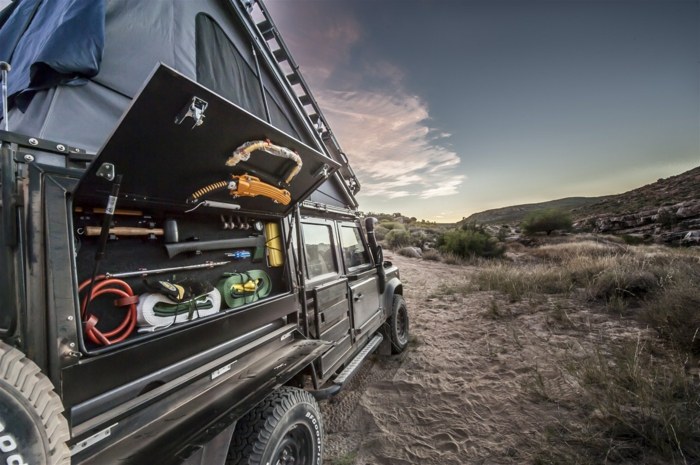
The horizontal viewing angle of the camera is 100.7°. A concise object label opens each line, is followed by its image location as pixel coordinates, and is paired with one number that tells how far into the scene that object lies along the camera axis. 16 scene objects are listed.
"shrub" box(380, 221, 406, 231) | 24.27
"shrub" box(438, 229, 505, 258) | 13.82
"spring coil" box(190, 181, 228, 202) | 1.67
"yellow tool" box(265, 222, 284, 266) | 2.38
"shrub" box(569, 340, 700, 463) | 2.09
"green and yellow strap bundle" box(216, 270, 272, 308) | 2.00
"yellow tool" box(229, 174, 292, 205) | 1.73
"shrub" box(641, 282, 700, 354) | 3.46
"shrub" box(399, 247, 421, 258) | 15.40
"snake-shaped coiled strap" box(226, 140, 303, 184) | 1.58
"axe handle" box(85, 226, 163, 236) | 1.37
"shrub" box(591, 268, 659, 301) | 5.40
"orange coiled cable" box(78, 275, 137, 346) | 1.27
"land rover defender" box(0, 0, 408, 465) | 1.01
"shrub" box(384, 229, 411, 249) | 18.00
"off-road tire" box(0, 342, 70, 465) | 0.76
